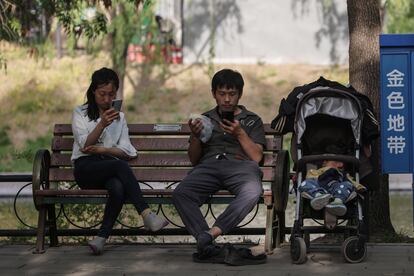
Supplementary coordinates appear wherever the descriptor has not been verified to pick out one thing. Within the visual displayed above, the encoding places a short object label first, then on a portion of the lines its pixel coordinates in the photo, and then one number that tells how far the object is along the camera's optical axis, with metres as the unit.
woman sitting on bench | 15.15
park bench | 15.17
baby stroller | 14.14
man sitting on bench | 14.52
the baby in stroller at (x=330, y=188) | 14.02
